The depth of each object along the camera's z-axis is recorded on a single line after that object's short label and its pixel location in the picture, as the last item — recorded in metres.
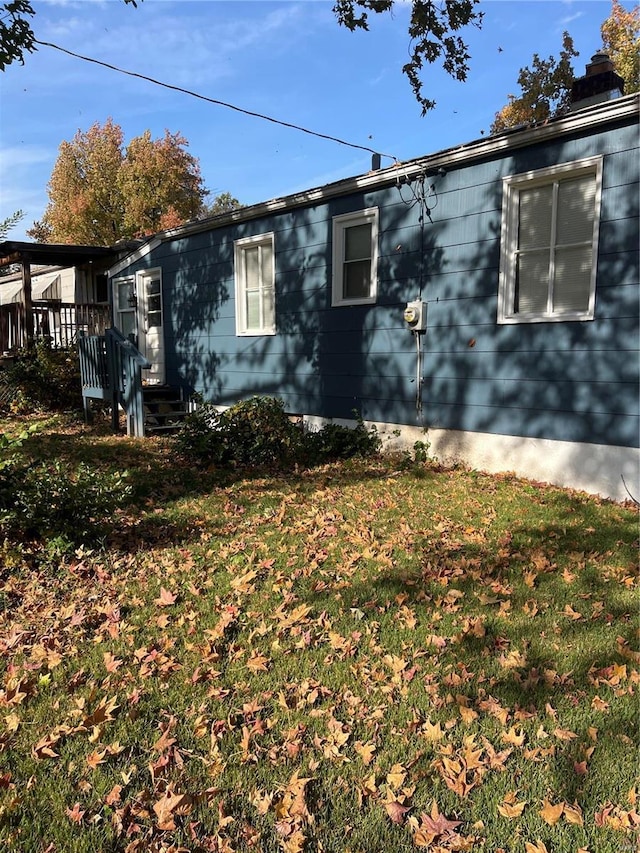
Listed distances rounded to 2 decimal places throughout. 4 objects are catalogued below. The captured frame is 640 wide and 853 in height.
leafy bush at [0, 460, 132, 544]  4.47
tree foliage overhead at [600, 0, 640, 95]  19.72
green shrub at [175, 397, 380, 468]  7.69
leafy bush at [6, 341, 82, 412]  11.50
